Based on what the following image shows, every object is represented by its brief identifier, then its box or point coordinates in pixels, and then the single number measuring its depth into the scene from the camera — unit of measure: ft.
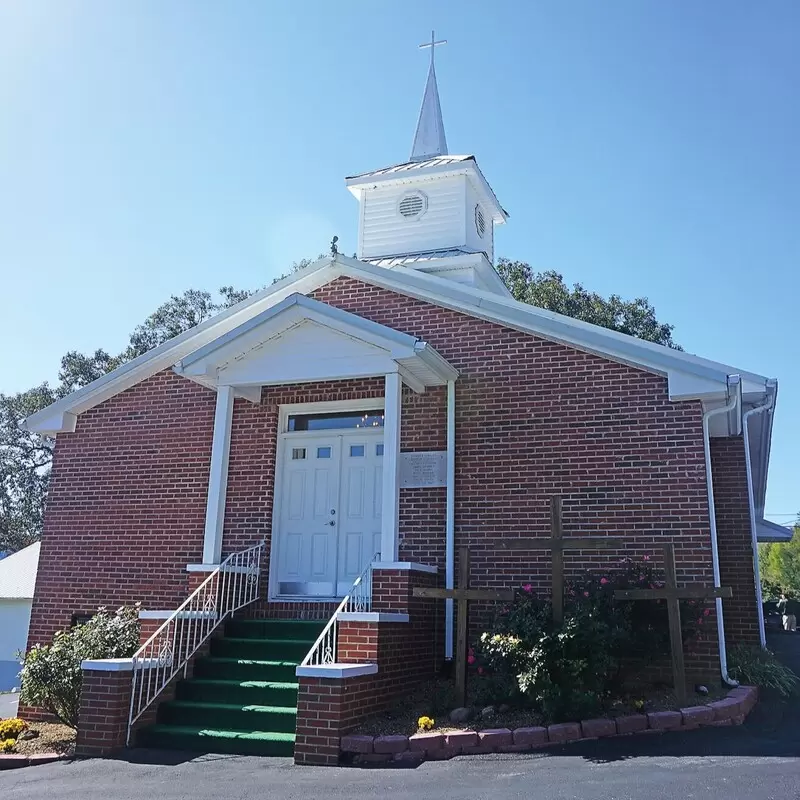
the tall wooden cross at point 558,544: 26.63
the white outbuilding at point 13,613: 70.28
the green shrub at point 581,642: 23.77
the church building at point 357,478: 28.22
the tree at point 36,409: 103.86
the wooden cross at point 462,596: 26.27
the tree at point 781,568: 129.29
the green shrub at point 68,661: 28.73
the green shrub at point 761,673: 28.94
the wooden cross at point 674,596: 25.07
